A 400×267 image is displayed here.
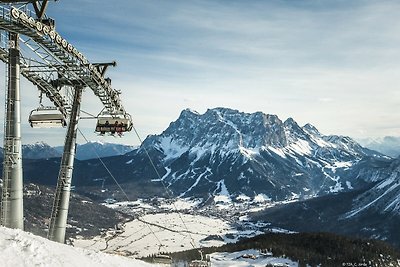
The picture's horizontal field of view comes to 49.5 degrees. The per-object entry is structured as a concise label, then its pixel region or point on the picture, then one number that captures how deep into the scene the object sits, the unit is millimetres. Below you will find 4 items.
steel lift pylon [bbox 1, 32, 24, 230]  26625
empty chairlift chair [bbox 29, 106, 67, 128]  34000
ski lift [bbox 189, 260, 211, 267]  59100
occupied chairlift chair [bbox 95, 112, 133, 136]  37500
